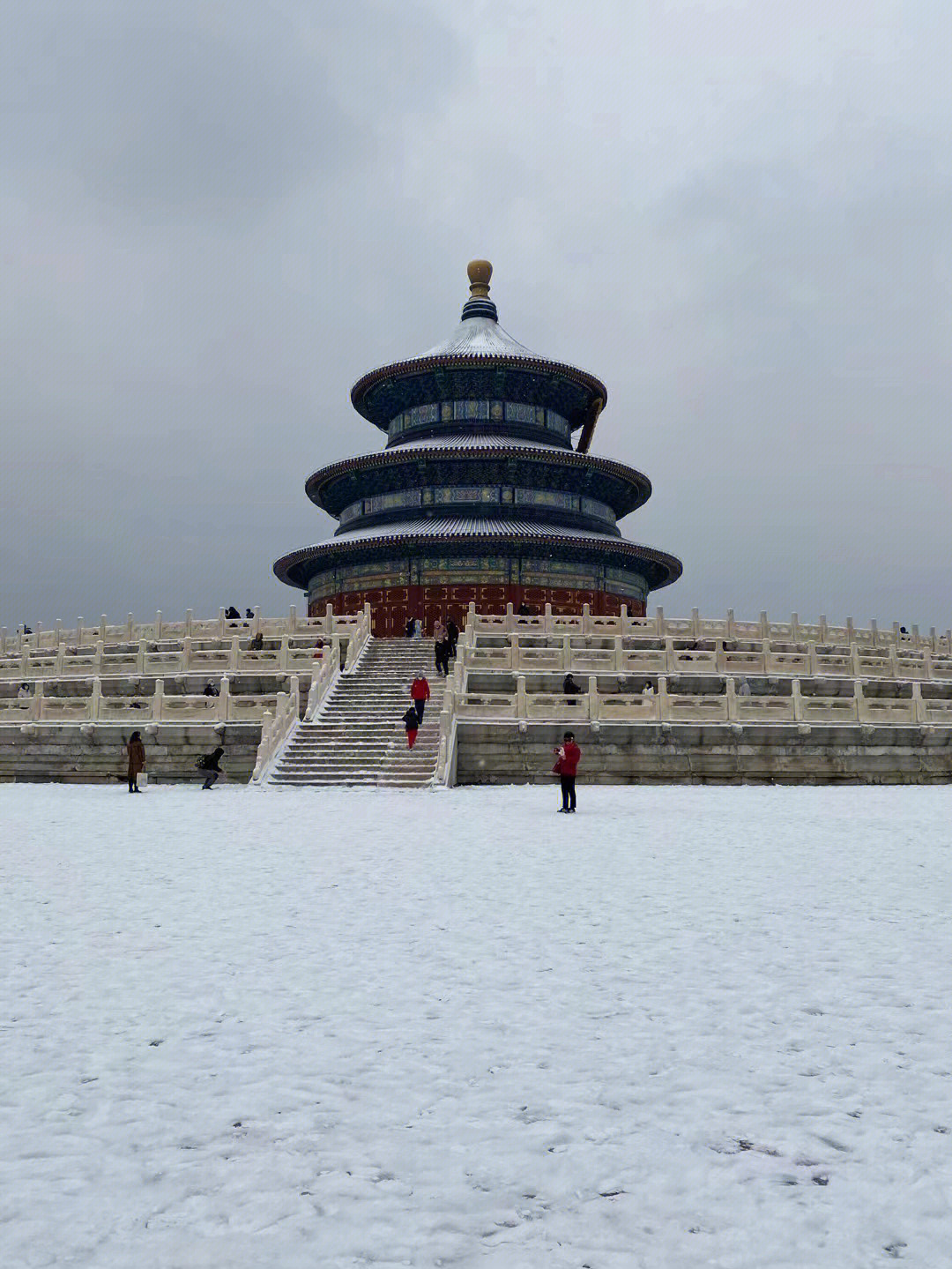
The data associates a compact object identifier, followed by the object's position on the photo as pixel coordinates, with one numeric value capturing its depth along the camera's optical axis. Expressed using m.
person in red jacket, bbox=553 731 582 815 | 15.42
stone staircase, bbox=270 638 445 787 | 19.72
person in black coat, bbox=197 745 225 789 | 20.19
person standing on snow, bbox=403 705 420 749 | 20.47
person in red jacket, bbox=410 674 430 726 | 21.97
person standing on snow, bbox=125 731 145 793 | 19.55
